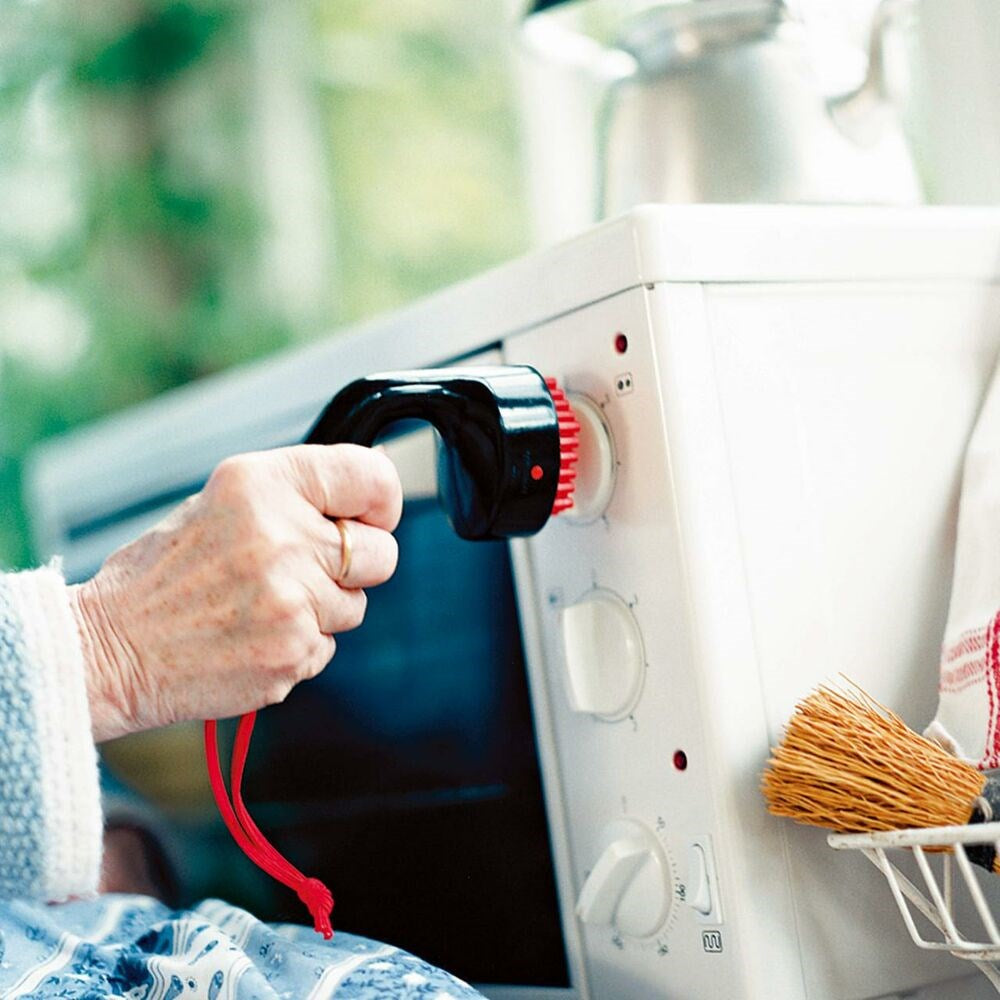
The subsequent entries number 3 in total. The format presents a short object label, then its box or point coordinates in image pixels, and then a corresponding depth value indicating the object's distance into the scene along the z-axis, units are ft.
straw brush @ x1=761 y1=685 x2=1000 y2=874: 1.66
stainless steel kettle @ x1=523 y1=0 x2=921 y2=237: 2.31
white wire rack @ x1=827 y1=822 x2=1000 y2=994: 1.59
